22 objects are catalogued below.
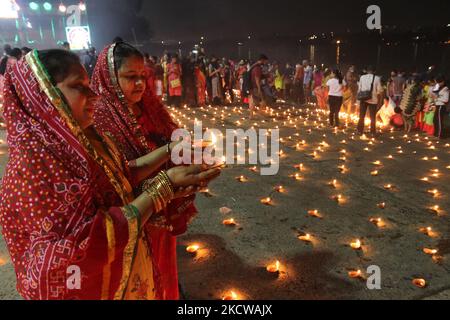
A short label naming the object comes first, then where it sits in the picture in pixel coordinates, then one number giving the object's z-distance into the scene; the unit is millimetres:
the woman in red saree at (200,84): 13828
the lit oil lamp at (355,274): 3197
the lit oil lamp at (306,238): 3846
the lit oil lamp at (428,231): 3961
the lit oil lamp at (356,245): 3692
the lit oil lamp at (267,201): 4828
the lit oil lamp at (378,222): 4204
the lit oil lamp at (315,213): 4449
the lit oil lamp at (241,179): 5755
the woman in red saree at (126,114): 2090
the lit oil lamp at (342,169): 6266
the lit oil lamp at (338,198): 4934
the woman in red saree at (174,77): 13133
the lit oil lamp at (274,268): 3270
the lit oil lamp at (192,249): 3570
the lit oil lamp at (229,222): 4191
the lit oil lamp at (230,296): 2838
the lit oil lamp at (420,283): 3063
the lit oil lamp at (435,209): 4590
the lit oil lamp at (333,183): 5530
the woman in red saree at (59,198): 1239
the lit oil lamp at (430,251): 3595
